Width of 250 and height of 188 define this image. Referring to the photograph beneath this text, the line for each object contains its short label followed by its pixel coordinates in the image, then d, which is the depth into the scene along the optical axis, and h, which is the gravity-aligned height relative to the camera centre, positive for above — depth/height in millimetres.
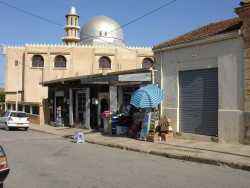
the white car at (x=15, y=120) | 23757 -1027
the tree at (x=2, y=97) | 56444 +1266
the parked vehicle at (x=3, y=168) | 5521 -996
